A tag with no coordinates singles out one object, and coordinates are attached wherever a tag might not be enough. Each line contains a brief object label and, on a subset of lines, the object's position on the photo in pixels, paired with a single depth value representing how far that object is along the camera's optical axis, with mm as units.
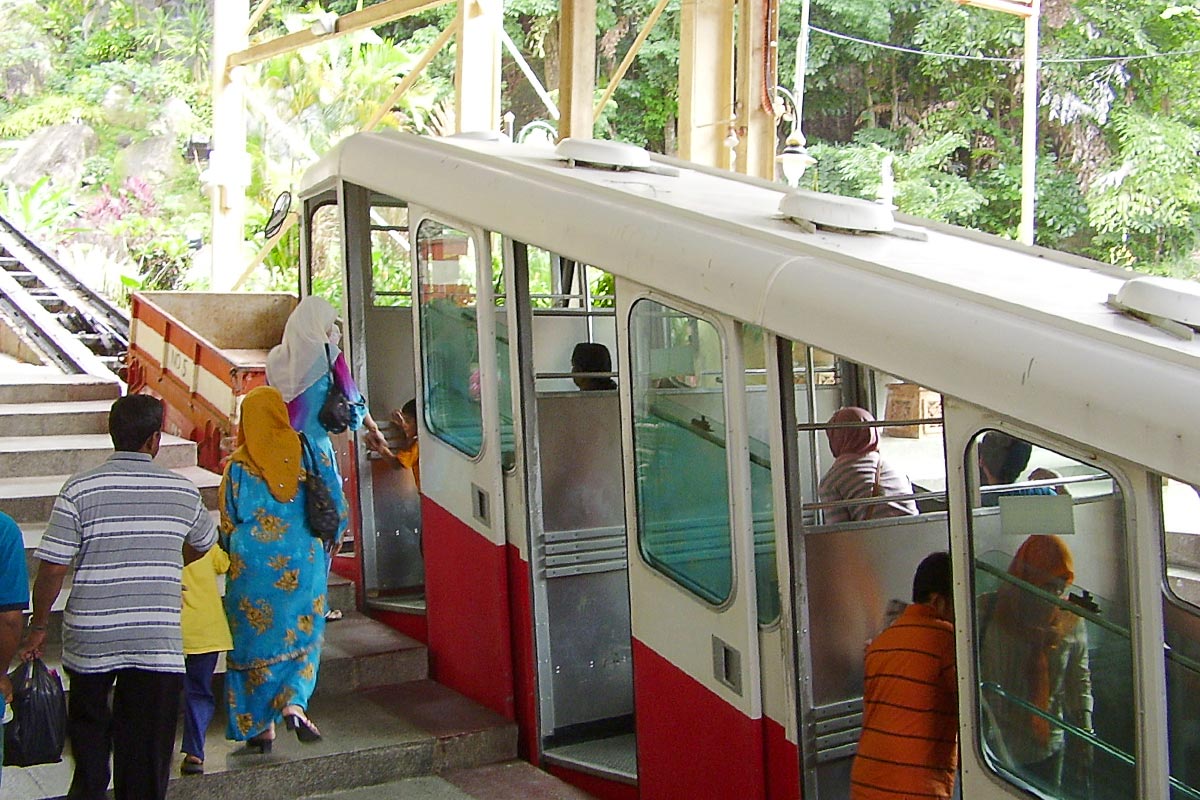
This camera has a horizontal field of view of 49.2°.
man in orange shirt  3561
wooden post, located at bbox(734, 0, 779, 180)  8648
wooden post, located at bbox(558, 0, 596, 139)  7820
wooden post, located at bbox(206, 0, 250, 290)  14219
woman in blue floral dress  4887
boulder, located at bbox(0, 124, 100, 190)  31938
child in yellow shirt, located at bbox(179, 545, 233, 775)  4605
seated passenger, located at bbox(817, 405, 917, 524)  4441
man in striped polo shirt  4078
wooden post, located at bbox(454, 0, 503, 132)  9523
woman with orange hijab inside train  2994
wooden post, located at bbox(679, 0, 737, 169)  8383
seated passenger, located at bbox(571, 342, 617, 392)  5676
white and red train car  2926
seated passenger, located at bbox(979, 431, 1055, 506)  3145
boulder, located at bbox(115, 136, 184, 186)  31438
